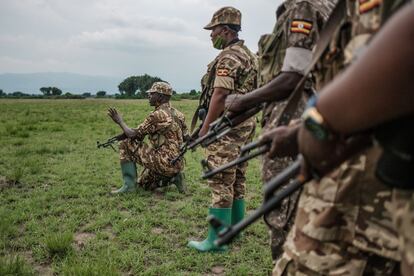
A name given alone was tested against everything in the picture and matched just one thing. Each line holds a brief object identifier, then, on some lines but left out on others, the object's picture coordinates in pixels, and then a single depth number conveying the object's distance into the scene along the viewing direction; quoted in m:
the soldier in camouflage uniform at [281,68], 2.37
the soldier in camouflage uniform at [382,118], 1.00
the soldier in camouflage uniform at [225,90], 4.04
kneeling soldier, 6.62
